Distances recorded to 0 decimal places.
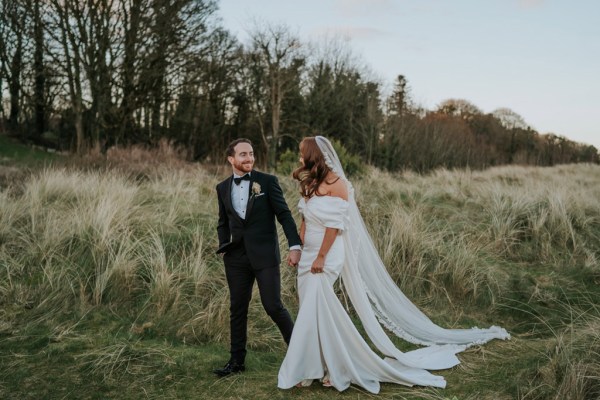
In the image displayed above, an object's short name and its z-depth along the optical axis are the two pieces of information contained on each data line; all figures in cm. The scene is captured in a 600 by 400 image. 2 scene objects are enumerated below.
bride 358
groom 371
